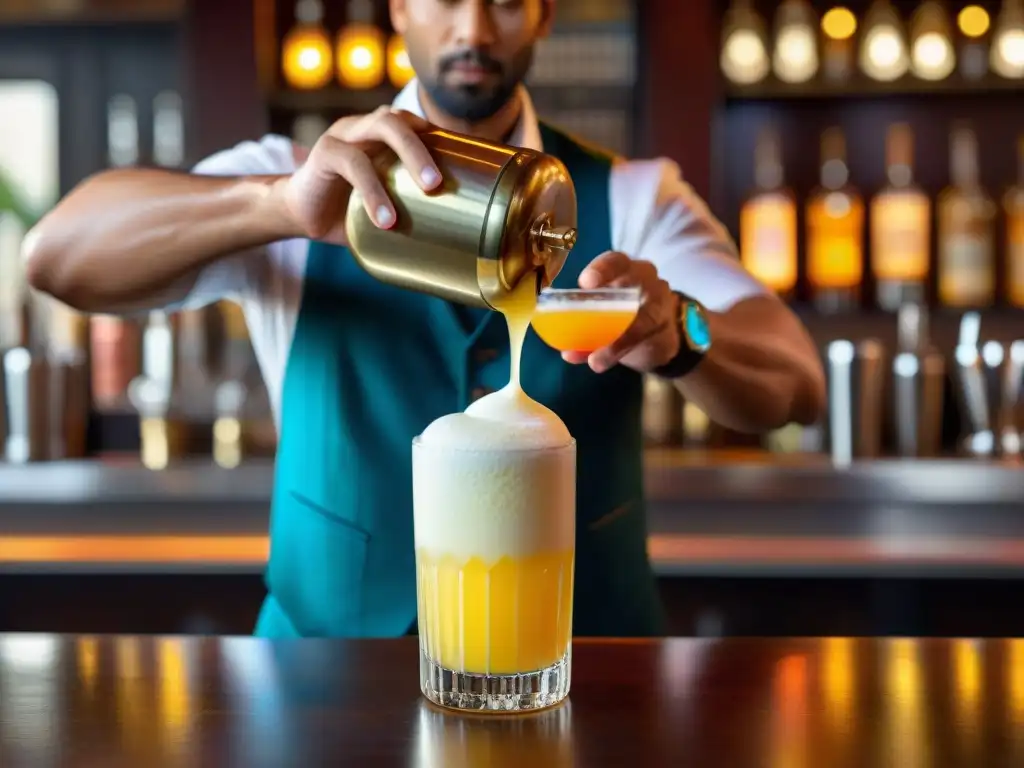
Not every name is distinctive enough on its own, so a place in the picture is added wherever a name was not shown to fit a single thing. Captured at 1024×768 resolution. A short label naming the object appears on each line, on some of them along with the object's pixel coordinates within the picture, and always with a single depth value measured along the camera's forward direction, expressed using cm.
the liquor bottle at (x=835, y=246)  335
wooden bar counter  75
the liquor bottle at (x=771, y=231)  333
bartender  137
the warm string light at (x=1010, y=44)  334
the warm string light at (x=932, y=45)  335
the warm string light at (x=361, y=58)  338
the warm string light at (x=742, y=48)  338
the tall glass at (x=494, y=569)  85
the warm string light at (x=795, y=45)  338
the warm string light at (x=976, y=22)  340
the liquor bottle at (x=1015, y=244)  329
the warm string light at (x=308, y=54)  341
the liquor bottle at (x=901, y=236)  330
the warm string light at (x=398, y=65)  336
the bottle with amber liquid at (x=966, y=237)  328
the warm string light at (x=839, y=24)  342
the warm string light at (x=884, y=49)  335
